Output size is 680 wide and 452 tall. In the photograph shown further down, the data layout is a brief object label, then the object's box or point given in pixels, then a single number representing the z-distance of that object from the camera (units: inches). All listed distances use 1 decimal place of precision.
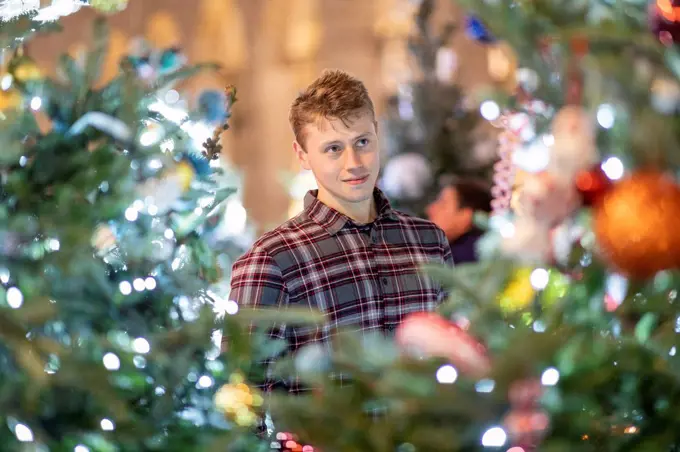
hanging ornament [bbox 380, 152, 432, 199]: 322.4
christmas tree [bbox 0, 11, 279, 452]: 148.7
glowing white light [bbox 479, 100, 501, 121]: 187.5
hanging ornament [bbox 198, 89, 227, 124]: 182.4
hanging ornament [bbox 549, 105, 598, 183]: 139.7
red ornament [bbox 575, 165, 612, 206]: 144.7
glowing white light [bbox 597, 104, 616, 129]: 140.7
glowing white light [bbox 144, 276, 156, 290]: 171.6
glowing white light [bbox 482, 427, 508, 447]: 139.8
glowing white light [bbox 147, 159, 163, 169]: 170.1
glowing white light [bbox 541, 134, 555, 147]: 147.7
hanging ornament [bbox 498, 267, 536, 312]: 150.2
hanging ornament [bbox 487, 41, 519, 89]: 143.4
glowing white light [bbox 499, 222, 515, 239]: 147.5
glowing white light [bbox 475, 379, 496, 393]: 140.4
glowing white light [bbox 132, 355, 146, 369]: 152.0
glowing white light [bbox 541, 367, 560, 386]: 137.8
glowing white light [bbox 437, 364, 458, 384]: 141.0
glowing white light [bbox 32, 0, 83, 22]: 159.2
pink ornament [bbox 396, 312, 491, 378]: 140.0
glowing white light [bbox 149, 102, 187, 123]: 175.9
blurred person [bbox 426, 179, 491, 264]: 247.0
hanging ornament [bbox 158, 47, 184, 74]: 171.8
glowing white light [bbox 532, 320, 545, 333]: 147.9
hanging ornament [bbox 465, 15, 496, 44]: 195.4
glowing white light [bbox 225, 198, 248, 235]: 239.7
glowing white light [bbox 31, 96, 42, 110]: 160.3
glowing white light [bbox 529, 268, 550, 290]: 150.7
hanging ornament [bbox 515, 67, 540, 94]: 144.6
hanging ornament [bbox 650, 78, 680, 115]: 130.6
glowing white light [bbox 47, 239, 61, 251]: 154.4
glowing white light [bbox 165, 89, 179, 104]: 179.7
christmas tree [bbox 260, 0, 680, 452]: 134.0
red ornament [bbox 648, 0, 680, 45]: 138.9
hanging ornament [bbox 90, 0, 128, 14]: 165.2
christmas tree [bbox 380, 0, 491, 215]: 331.6
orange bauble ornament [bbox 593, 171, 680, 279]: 134.1
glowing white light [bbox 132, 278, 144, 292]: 170.9
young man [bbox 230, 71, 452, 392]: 181.0
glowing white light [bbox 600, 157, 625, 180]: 142.9
